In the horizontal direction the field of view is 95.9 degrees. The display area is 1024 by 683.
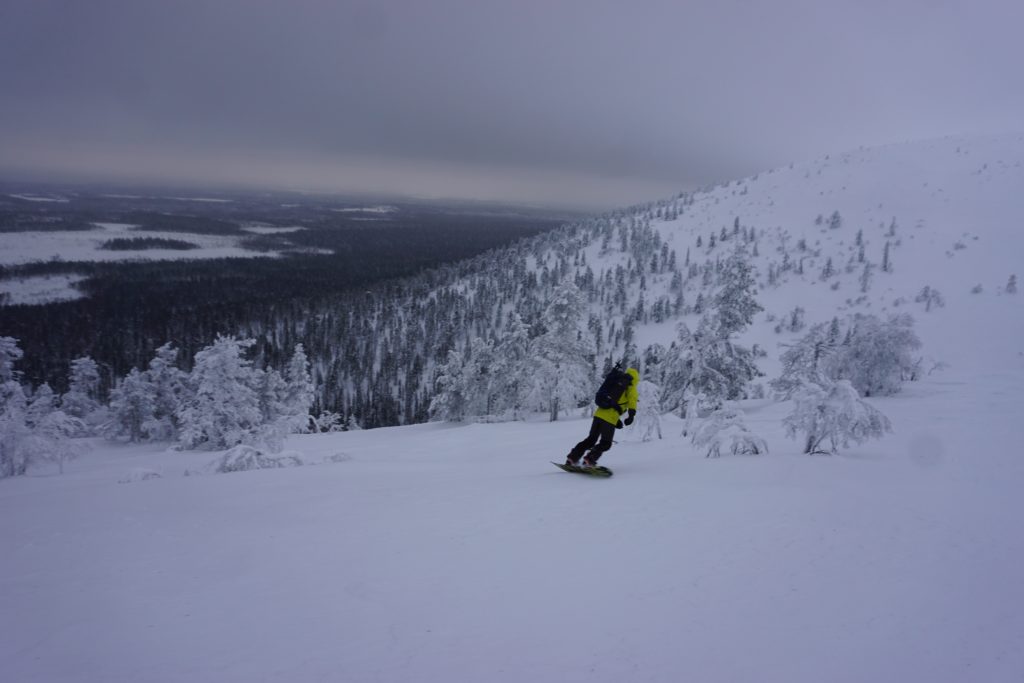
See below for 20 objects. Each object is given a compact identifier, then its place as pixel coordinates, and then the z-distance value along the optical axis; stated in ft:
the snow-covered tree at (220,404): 94.48
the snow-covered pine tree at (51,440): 65.82
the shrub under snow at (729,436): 33.01
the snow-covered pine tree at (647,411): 51.04
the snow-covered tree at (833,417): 30.76
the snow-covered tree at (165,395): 125.70
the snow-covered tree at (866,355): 72.79
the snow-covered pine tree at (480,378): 141.38
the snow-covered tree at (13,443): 64.39
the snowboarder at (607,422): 29.76
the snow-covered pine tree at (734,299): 86.22
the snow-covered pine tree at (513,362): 129.29
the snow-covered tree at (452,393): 143.74
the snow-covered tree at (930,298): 196.24
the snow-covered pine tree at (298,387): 145.07
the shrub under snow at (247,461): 42.63
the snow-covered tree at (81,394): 160.76
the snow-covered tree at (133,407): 123.75
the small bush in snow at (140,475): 41.50
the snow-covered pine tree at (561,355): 111.65
